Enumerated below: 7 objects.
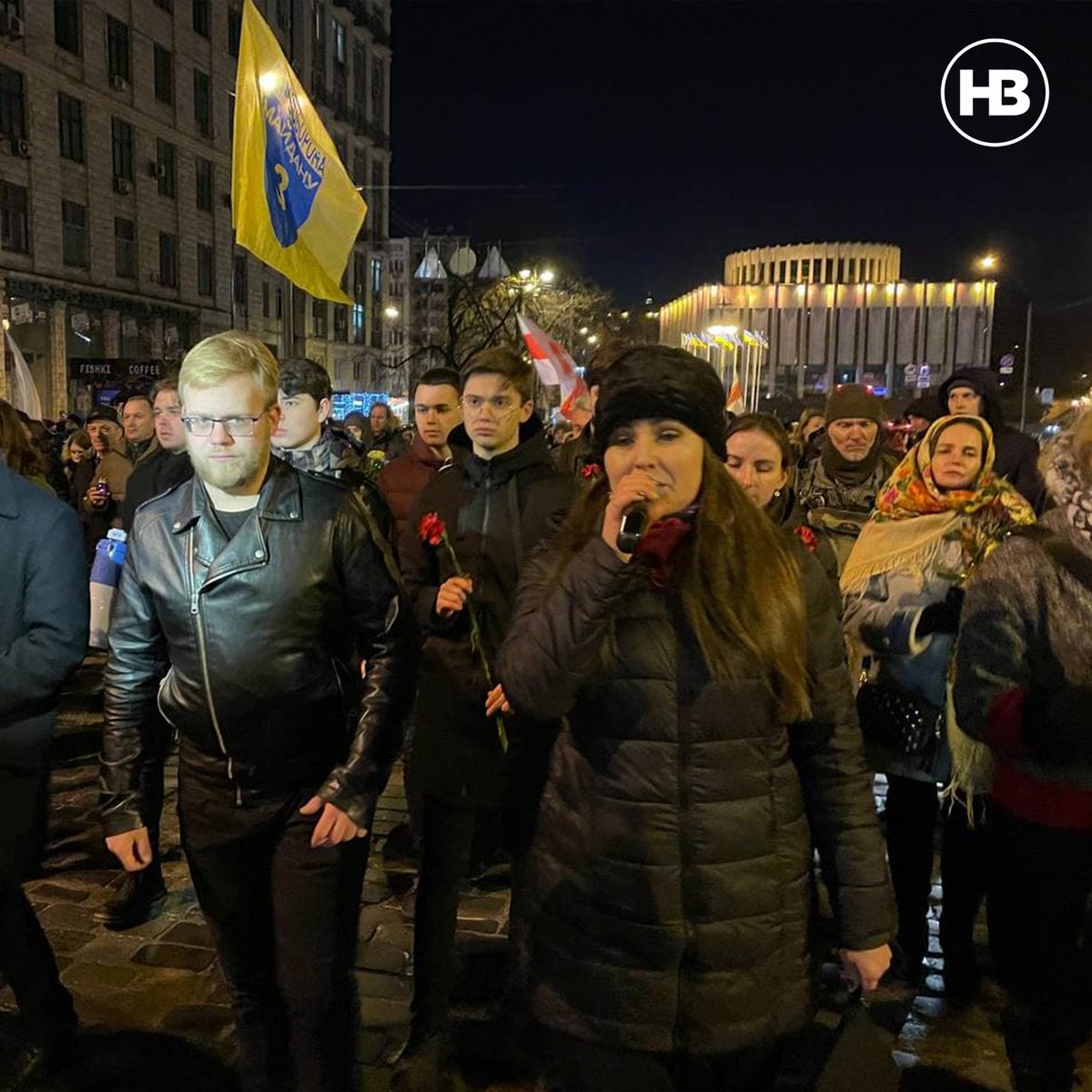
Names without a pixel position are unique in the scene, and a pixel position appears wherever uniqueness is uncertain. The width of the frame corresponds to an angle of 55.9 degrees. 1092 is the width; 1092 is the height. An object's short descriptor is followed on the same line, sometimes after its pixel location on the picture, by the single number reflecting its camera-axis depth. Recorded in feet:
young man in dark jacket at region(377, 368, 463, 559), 17.66
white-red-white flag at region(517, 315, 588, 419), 37.19
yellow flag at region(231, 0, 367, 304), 20.71
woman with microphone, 7.30
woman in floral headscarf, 13.20
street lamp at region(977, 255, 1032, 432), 142.26
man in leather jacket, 9.35
